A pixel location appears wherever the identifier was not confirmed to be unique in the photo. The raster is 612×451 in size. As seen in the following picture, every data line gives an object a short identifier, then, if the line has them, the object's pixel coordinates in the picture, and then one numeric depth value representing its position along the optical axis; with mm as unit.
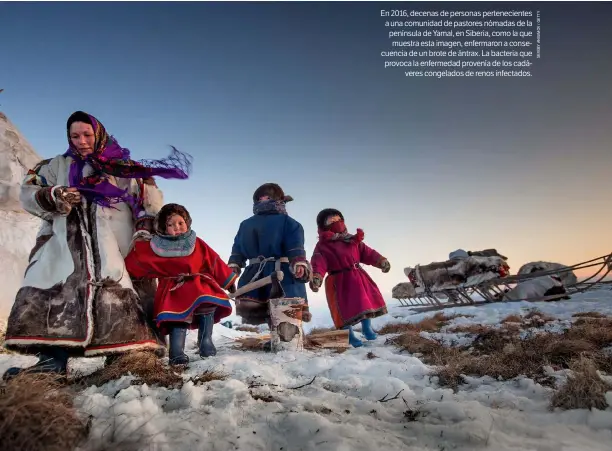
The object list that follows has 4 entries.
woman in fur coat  2674
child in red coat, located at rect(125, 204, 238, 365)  3316
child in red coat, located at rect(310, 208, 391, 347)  5277
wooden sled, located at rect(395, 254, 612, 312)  8820
